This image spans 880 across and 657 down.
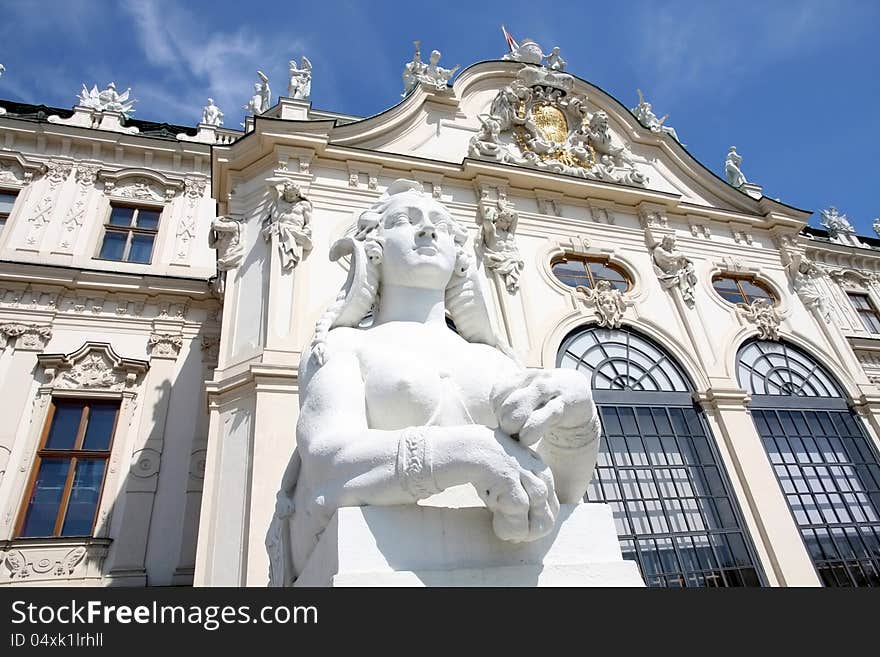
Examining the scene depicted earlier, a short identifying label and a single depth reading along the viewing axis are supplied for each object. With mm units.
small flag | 15673
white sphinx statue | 1658
